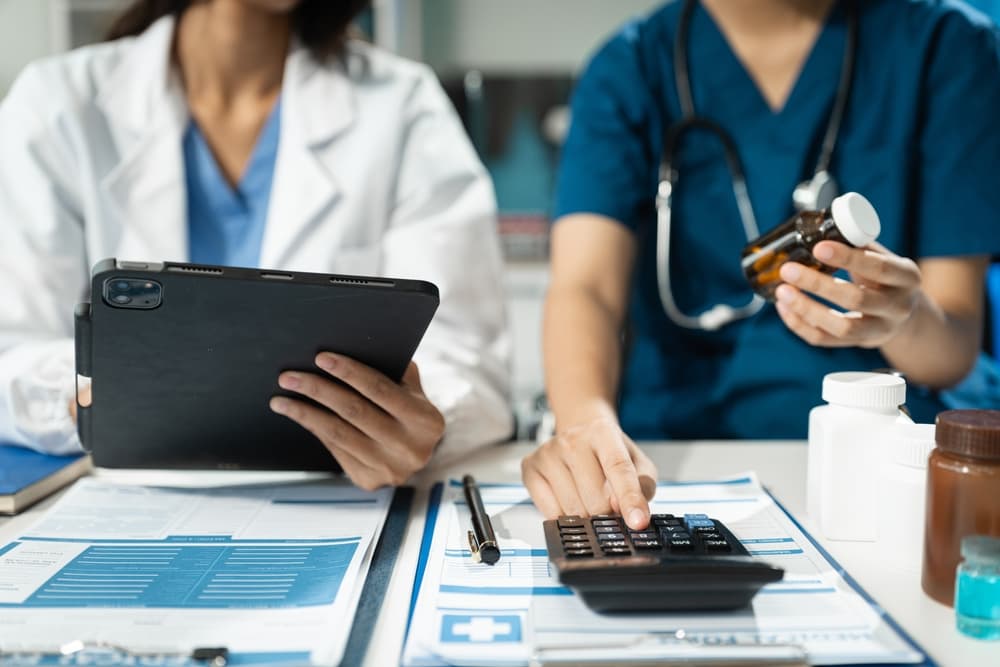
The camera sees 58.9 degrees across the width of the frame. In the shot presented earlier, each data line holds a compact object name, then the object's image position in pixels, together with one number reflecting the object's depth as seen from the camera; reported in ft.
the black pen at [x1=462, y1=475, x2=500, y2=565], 1.92
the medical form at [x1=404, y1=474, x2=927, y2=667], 1.53
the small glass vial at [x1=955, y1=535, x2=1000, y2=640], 1.56
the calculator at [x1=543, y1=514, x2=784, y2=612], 1.59
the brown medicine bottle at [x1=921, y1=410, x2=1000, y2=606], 1.63
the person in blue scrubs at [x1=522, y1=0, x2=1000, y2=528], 3.24
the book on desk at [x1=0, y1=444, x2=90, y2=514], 2.39
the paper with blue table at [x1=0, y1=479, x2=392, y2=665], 1.60
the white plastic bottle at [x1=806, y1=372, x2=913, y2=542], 1.99
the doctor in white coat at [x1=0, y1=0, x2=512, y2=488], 3.20
